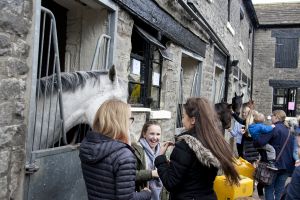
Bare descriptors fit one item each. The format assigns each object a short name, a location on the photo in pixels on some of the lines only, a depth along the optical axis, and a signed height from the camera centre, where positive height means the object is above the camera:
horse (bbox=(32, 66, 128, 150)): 2.43 -0.01
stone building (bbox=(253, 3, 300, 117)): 16.82 +2.62
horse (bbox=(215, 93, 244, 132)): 5.62 -0.17
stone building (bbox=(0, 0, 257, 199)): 2.02 +0.43
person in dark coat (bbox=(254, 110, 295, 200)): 4.54 -0.69
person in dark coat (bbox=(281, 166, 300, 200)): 1.93 -0.54
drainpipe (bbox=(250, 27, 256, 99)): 17.35 +2.47
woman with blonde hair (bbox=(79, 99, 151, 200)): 1.77 -0.35
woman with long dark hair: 2.02 -0.39
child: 4.68 -0.43
